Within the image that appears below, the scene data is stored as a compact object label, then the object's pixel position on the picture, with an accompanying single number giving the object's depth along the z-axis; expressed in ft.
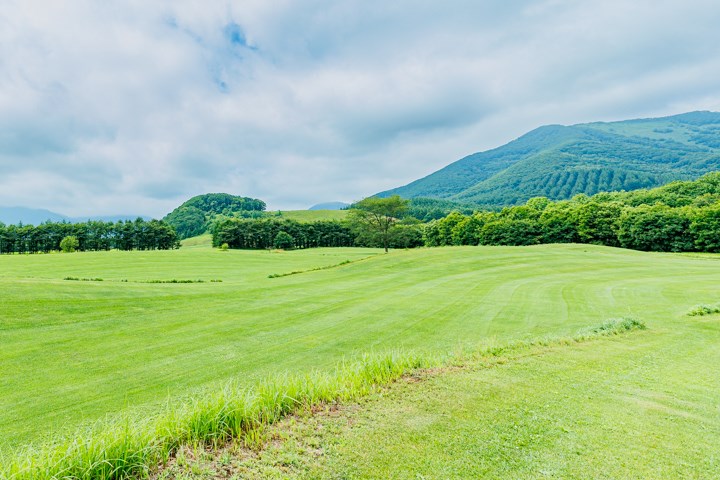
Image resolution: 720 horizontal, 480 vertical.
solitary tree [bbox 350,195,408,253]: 189.67
